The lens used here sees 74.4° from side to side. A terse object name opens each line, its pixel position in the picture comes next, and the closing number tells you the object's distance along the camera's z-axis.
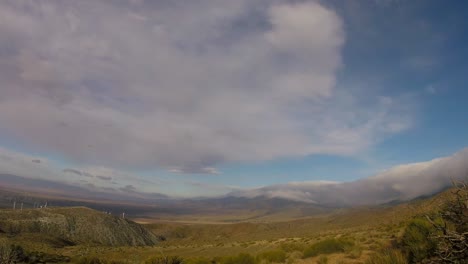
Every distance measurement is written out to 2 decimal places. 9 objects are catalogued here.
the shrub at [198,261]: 23.36
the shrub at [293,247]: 26.20
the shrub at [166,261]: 18.55
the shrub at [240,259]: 22.81
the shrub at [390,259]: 10.76
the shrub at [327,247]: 22.69
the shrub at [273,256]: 22.14
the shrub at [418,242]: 12.43
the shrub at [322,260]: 18.88
